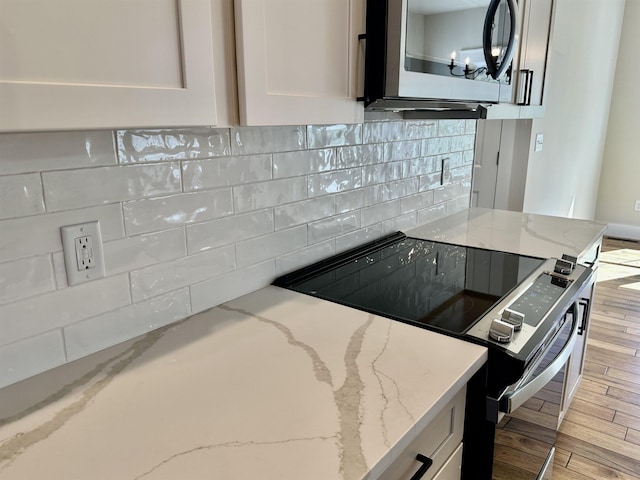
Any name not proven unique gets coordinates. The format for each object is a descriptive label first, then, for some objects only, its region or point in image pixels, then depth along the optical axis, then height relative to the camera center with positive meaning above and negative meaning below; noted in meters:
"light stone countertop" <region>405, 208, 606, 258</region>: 1.80 -0.48
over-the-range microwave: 1.11 +0.15
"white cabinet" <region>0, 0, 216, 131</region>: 0.59 +0.06
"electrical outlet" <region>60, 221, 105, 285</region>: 0.94 -0.26
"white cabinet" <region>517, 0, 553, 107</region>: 1.95 +0.25
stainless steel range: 1.07 -0.49
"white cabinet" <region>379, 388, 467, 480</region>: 0.86 -0.62
